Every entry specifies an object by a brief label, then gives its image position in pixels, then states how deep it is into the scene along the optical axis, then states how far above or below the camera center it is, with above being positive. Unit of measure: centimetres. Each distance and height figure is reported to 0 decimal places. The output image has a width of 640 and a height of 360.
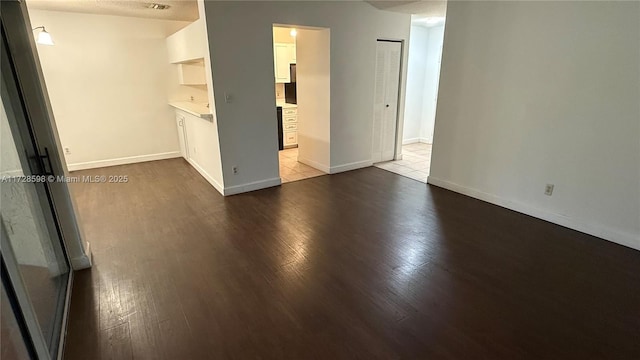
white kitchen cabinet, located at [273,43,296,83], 617 +34
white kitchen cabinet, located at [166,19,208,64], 362 +44
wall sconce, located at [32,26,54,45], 401 +50
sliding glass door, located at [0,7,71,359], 133 -80
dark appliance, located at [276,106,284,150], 628 -97
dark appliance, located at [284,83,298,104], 657 -29
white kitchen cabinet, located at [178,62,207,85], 534 +9
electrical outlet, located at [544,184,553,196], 320 -108
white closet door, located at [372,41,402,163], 485 -33
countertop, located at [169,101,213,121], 385 -40
